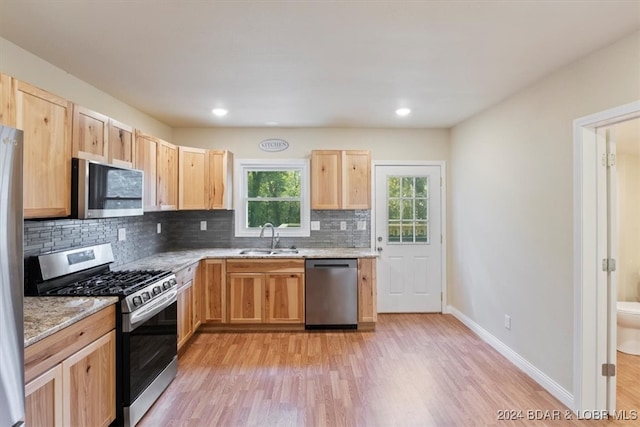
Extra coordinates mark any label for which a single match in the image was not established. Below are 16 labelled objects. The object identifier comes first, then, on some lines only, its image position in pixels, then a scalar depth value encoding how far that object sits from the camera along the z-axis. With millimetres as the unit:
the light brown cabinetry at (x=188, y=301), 3023
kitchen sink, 3865
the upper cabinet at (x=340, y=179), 4012
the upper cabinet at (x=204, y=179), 3791
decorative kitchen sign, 4285
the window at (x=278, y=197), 4316
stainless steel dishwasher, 3664
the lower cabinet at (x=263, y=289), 3650
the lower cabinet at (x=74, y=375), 1423
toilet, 2973
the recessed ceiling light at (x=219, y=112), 3438
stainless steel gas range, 2025
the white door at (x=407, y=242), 4320
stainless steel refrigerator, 1169
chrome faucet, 4195
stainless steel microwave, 2062
